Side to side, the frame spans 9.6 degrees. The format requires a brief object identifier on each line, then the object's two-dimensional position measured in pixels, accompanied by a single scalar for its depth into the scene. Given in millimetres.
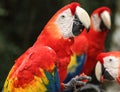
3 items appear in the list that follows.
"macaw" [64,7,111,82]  5497
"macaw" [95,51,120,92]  4764
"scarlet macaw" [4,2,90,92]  3950
